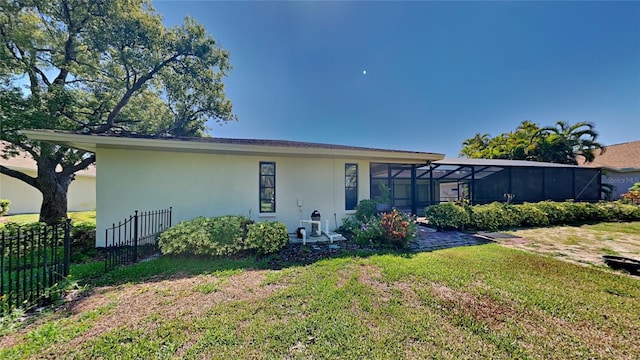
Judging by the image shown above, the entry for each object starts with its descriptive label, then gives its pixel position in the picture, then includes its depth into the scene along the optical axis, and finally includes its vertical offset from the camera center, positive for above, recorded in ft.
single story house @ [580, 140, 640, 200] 59.36 +4.18
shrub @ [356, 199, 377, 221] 25.27 -2.94
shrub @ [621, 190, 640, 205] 42.62 -2.83
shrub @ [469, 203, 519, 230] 27.81 -4.30
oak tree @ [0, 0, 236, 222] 25.13 +16.35
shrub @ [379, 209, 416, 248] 19.54 -4.18
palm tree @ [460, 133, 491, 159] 78.47 +14.46
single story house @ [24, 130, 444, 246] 20.08 +0.90
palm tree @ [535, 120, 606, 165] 57.52 +10.65
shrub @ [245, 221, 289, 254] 17.49 -4.30
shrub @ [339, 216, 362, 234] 24.23 -4.46
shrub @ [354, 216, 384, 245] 20.15 -4.66
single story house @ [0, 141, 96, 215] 44.47 -1.34
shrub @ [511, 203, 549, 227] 29.88 -4.41
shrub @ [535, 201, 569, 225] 31.24 -4.10
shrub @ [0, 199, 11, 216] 40.66 -3.78
